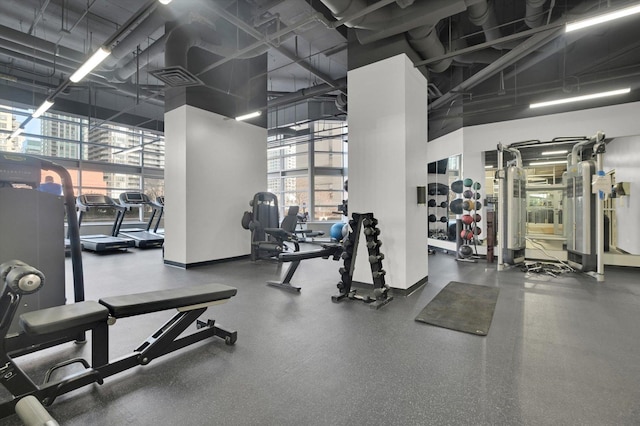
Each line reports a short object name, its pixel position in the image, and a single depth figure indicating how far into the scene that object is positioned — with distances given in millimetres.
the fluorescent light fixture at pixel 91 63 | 4414
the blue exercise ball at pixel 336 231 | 8956
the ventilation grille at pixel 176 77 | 4508
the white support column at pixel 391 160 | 4137
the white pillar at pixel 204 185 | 5969
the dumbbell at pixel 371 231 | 3836
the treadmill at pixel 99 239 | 7699
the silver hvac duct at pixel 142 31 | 4941
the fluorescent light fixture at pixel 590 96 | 5087
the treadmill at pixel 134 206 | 8438
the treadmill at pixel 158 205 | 8968
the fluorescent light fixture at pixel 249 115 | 6057
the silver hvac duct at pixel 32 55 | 5605
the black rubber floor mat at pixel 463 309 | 3076
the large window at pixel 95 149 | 9133
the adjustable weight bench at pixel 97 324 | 1639
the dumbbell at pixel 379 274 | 3764
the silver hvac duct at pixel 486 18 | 4215
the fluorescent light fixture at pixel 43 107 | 6414
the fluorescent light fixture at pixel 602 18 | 3221
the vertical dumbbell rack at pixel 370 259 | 3773
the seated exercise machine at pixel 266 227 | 6203
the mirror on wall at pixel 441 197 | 7871
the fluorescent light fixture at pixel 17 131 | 8500
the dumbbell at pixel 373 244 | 3854
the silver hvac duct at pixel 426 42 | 4062
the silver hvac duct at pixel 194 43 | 5117
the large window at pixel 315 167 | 12273
